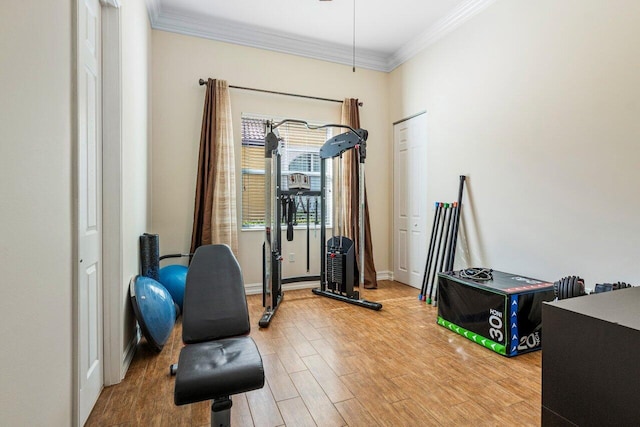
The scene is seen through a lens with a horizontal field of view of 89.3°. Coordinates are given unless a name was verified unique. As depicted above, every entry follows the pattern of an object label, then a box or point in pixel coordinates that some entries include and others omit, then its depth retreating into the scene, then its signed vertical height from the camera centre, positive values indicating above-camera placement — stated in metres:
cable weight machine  3.35 -0.39
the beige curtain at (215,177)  3.76 +0.38
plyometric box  2.42 -0.81
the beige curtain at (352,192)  4.45 +0.24
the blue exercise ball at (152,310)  2.31 -0.76
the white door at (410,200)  4.24 +0.13
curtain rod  3.83 +1.52
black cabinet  0.90 -0.46
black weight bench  1.28 -0.66
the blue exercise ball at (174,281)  3.22 -0.72
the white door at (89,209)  1.56 +0.00
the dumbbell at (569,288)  2.17 -0.53
